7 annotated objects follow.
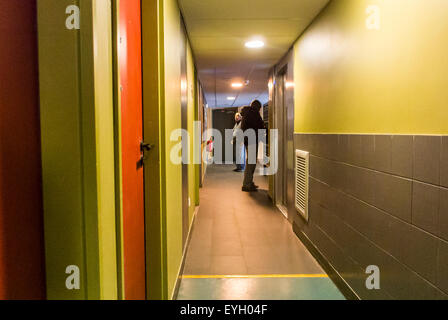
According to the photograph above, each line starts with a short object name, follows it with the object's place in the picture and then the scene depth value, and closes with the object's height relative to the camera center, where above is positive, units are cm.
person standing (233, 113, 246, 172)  985 -54
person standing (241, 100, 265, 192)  639 +21
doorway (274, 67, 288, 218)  509 +2
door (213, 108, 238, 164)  1505 +97
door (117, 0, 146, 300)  144 -2
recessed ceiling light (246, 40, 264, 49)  402 +115
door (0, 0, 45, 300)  75 -3
